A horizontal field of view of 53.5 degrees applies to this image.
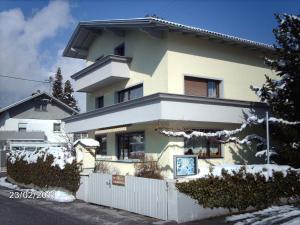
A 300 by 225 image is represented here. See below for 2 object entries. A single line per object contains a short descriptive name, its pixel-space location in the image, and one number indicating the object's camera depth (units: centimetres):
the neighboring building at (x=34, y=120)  3114
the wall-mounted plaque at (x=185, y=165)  962
